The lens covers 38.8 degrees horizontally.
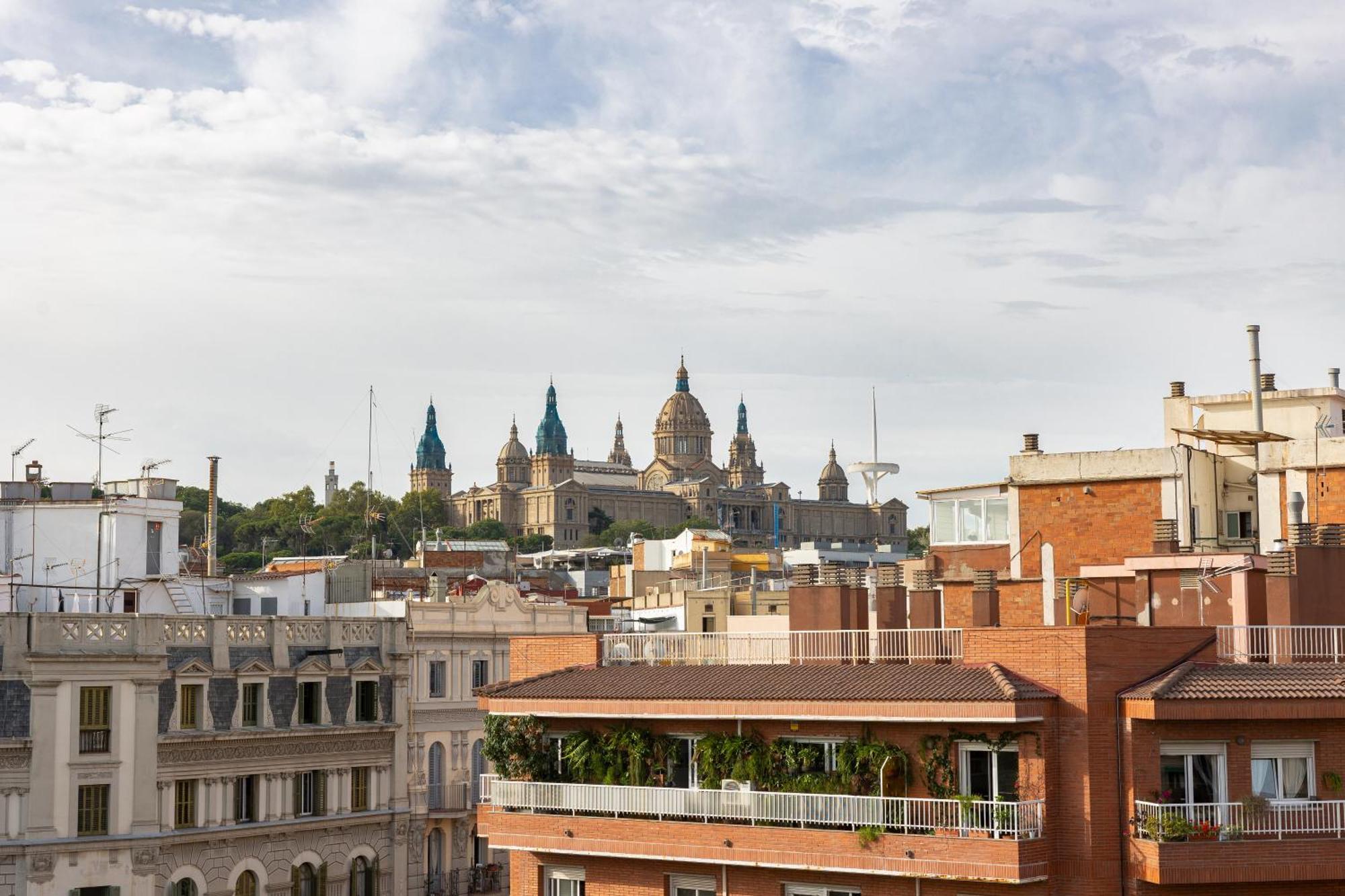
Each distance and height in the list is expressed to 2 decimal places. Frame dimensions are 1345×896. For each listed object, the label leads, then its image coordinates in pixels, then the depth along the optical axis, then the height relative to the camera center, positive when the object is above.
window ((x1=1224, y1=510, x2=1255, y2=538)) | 44.78 +1.62
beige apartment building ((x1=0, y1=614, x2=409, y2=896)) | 46.94 -4.36
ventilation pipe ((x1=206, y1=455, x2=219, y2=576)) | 79.25 +3.29
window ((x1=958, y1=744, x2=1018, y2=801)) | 28.81 -2.72
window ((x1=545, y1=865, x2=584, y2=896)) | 33.53 -5.07
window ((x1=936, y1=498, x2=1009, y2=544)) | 48.12 +1.86
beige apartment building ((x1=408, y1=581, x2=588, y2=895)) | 62.12 -4.61
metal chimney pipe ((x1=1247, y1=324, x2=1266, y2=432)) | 44.94 +5.46
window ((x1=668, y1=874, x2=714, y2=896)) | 31.80 -4.88
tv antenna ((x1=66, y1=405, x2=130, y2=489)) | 66.00 +6.22
